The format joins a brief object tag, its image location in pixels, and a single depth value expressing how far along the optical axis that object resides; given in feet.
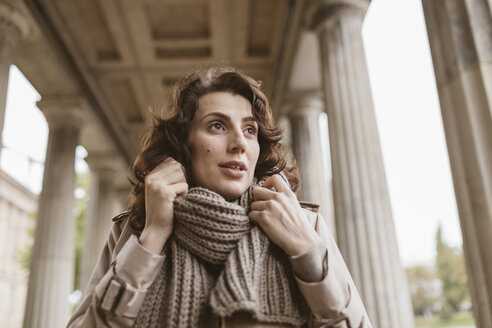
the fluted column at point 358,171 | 21.03
